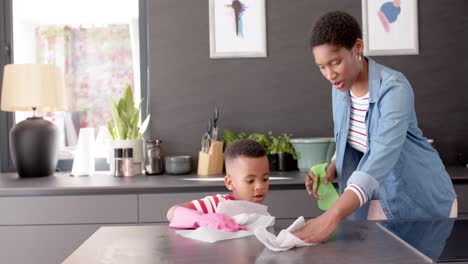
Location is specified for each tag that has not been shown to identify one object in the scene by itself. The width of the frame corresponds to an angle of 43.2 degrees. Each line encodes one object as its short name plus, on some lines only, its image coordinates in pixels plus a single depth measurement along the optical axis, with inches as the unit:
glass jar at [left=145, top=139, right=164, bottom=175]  136.7
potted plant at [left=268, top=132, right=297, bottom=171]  137.1
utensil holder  134.3
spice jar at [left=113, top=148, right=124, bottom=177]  134.0
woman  68.3
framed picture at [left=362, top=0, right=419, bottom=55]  143.3
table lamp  134.2
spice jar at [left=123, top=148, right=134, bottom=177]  134.3
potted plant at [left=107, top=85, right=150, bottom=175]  138.6
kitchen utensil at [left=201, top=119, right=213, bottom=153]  136.9
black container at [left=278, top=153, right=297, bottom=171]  137.0
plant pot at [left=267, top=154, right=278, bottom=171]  138.9
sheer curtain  155.1
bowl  136.1
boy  72.2
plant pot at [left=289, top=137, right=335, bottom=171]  132.0
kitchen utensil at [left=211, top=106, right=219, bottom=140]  138.9
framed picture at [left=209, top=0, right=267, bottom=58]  142.9
